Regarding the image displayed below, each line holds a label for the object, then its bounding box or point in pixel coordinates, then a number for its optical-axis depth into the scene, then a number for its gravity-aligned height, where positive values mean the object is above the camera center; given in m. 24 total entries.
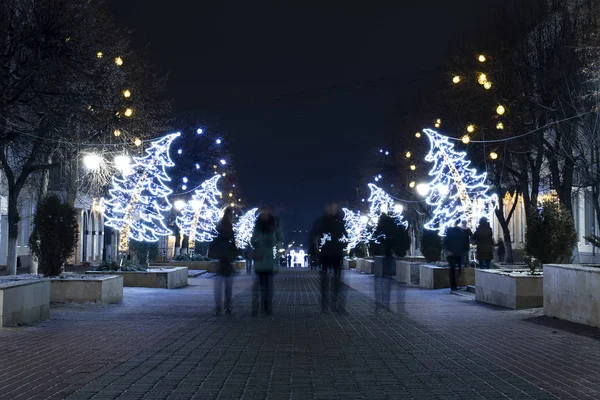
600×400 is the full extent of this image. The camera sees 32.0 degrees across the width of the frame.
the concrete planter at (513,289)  20.33 +0.01
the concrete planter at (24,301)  15.20 -0.16
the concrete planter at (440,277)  29.73 +0.37
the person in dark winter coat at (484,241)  28.38 +1.32
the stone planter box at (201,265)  51.38 +1.26
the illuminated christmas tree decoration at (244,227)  90.49 +5.81
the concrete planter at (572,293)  15.61 -0.06
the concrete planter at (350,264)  72.25 +1.86
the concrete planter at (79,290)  21.17 +0.01
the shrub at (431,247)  37.56 +1.54
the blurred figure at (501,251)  42.83 +1.71
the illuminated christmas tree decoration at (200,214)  67.75 +5.09
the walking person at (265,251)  18.69 +0.70
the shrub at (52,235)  22.38 +1.21
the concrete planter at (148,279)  31.04 +0.34
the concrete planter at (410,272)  35.22 +0.60
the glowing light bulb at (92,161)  35.97 +4.50
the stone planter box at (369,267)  52.33 +1.19
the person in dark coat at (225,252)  19.16 +0.70
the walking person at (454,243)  27.03 +1.21
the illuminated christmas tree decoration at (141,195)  41.22 +4.05
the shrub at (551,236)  22.08 +1.15
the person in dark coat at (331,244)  19.66 +0.87
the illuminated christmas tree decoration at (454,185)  39.72 +4.18
